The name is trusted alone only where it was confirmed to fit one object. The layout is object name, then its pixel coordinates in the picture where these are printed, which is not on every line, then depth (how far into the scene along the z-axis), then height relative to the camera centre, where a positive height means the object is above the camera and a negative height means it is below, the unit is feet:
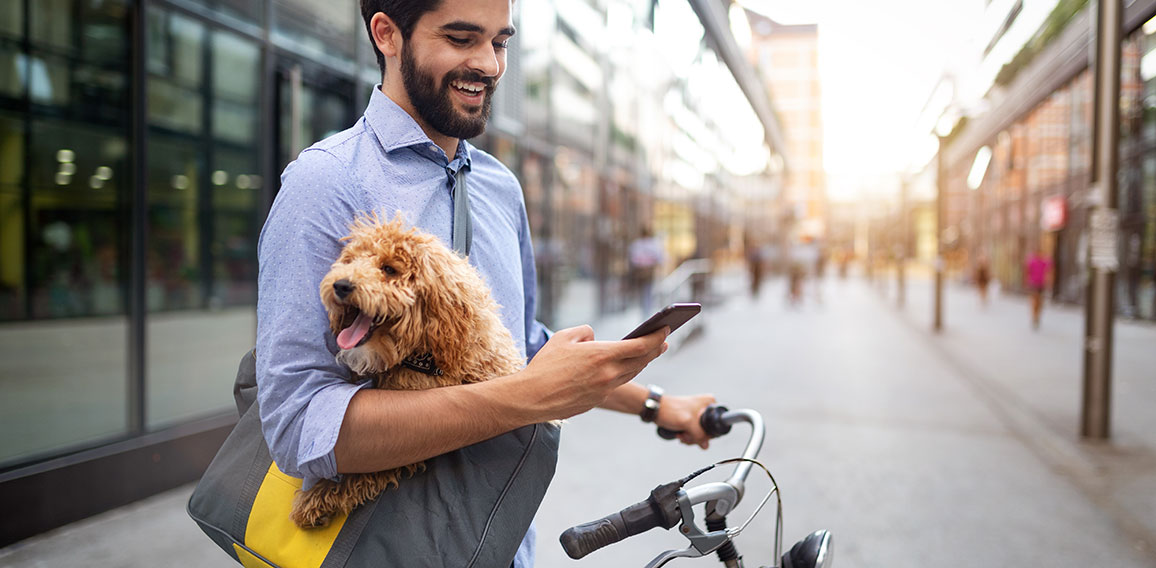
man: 3.00 -0.02
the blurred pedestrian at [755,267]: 79.97 -0.06
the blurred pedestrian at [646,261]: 49.06 +0.28
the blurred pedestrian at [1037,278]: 51.21 -0.57
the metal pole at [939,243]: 49.90 +1.79
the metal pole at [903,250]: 73.46 +1.93
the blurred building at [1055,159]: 52.21 +10.95
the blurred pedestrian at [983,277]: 70.79 -0.75
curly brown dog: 3.01 -0.25
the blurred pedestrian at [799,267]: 70.64 +0.01
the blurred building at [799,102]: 230.68 +54.11
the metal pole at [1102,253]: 19.30 +0.47
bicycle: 3.94 -1.44
